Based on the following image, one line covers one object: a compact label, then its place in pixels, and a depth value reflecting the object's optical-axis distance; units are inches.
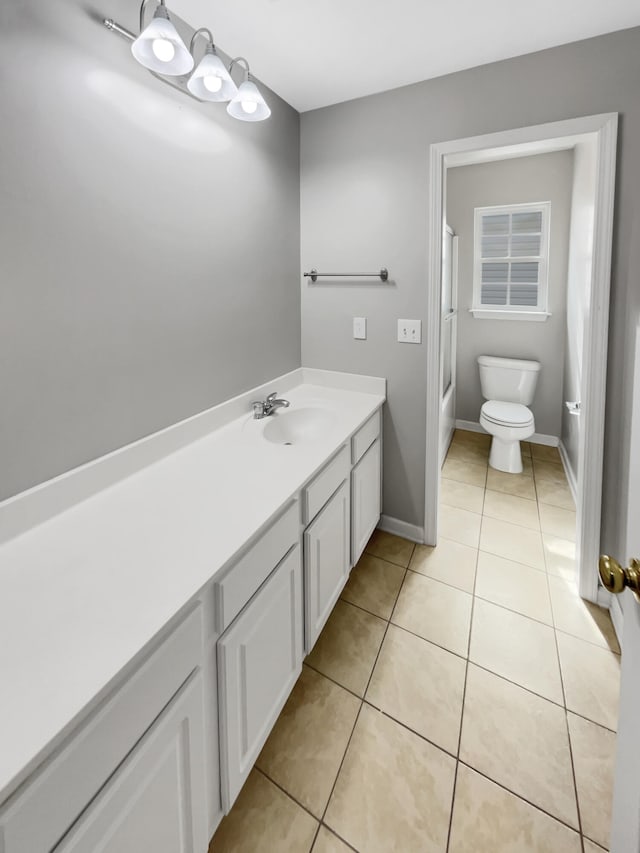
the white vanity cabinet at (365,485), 72.2
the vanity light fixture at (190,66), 42.9
